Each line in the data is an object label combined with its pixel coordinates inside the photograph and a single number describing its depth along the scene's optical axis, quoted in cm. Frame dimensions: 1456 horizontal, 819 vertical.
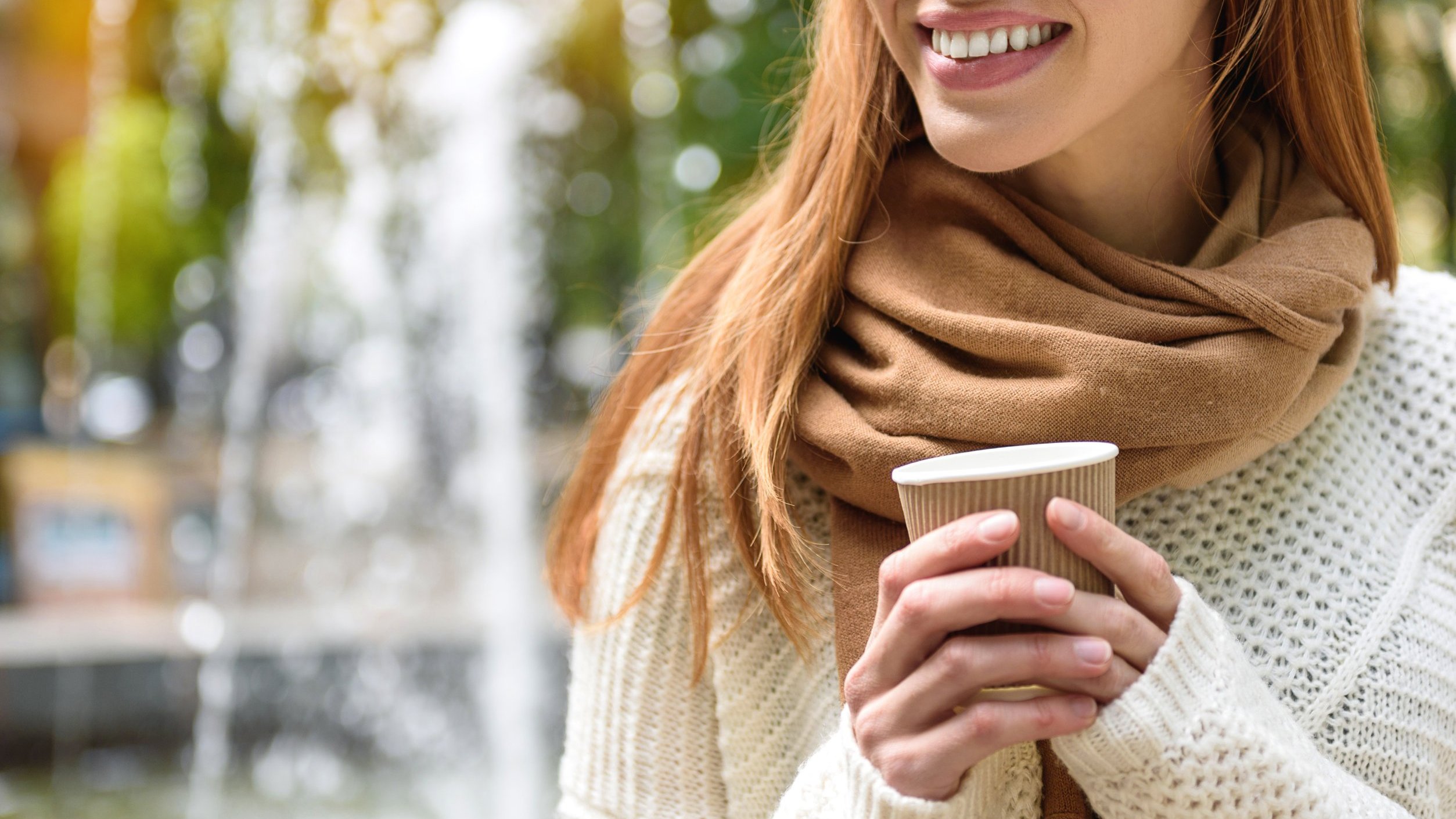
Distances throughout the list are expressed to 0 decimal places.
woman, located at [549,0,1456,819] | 113
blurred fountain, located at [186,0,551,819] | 530
